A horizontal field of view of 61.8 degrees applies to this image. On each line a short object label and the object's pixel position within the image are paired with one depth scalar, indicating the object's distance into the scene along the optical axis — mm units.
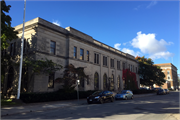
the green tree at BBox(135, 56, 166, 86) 49025
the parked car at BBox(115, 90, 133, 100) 22045
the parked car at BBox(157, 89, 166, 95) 38656
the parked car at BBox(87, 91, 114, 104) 17094
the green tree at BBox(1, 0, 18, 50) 14692
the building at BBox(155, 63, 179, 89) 91750
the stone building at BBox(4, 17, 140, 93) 20984
